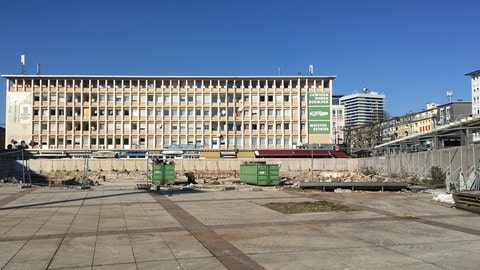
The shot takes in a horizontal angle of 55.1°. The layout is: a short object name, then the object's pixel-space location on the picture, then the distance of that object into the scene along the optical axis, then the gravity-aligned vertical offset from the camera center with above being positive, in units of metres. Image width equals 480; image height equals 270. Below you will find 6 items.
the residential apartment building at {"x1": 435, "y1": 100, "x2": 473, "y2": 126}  120.74 +12.14
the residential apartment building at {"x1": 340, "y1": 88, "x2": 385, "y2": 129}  120.96 +10.24
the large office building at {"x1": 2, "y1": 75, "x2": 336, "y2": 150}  99.31 +9.56
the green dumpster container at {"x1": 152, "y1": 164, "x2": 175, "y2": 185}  42.09 -1.89
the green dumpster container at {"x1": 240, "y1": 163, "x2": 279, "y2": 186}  40.41 -1.83
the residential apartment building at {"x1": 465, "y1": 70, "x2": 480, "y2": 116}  122.12 +17.48
